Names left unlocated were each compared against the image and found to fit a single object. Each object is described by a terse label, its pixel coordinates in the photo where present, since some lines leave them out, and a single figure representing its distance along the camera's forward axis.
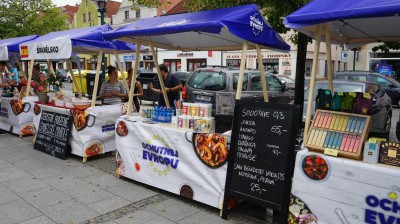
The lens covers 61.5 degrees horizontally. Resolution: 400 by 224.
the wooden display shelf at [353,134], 3.17
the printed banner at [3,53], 8.41
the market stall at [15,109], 8.05
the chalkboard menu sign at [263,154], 3.50
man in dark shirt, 6.99
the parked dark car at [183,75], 17.30
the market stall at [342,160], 2.94
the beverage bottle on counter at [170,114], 4.98
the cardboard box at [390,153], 2.99
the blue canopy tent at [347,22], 2.84
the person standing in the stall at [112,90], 6.97
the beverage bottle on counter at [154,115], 5.05
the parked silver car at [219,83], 8.61
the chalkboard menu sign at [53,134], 6.33
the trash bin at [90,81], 17.03
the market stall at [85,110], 6.16
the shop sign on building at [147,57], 36.66
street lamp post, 11.24
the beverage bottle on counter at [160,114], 4.99
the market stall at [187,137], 4.05
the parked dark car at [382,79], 13.83
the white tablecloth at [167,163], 4.15
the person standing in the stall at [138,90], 8.02
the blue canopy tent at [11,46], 8.45
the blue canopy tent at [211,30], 3.98
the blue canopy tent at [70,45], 6.24
